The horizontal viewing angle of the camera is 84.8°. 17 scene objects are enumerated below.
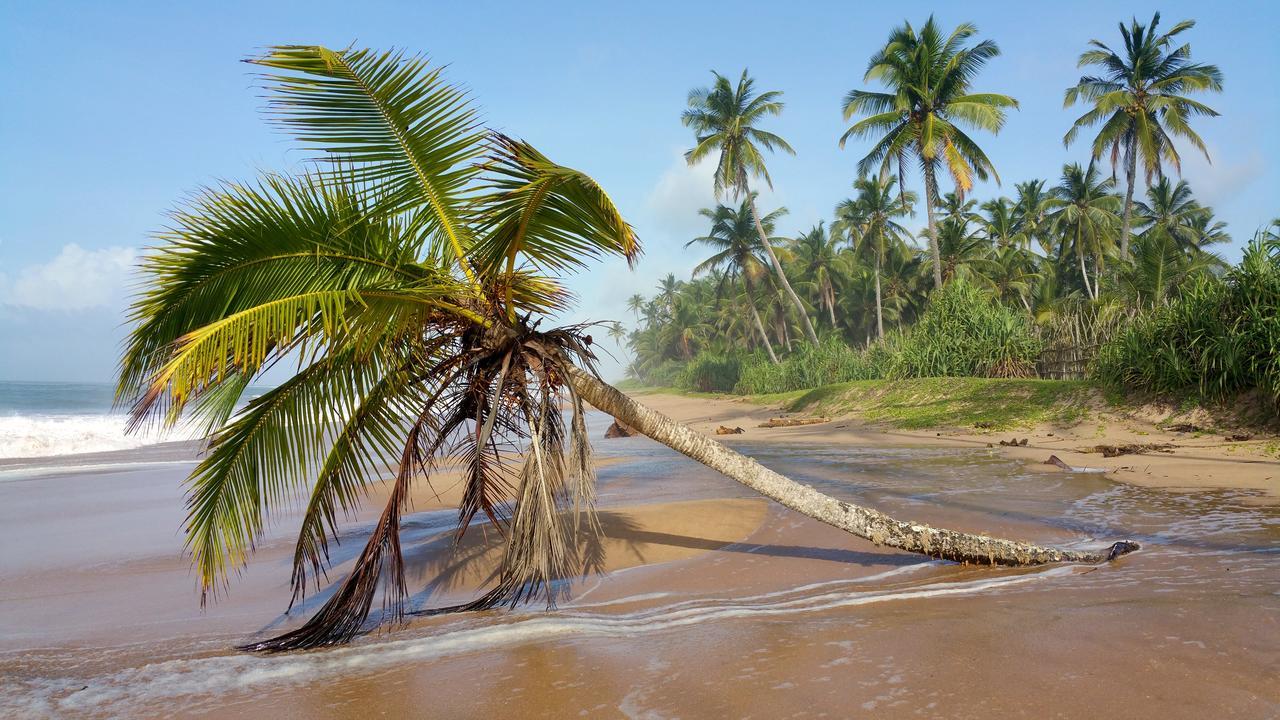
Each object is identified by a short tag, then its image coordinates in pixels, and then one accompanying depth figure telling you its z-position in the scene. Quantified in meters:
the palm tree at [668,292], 86.44
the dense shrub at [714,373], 48.31
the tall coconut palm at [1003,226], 43.91
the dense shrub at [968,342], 20.62
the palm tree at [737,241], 43.16
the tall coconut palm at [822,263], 49.31
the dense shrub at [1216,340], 10.77
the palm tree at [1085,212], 37.22
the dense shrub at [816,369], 27.62
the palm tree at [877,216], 41.81
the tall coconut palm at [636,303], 105.69
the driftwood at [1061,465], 9.02
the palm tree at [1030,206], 44.94
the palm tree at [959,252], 38.31
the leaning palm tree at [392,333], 3.80
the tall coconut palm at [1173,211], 44.09
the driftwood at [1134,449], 10.15
